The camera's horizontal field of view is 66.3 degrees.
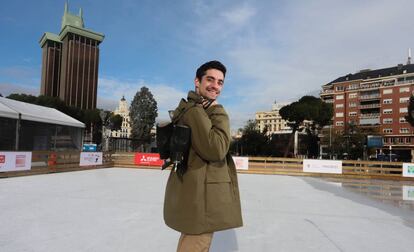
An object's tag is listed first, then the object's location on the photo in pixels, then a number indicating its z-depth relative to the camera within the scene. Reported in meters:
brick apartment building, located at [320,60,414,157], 63.46
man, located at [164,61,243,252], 1.54
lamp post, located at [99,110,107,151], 29.66
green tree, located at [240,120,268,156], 61.38
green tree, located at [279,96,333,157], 54.00
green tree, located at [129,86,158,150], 57.06
